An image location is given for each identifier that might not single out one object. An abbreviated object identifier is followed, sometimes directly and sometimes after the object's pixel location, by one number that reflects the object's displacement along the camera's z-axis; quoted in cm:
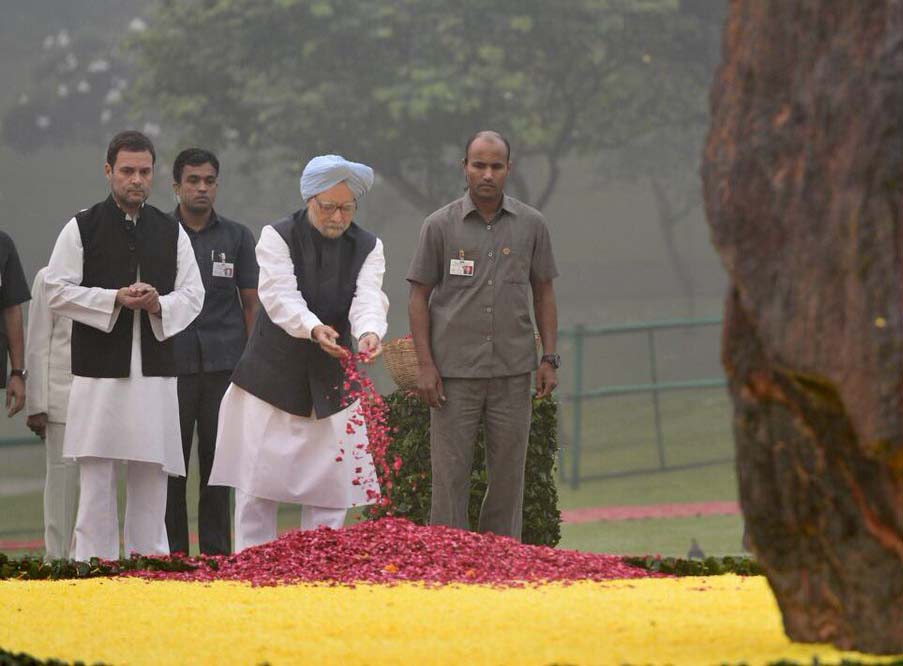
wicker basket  1892
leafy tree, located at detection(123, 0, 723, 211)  6162
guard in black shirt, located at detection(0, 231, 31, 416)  1992
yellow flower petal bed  1062
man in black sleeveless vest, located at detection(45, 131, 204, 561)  1792
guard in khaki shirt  1689
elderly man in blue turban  1762
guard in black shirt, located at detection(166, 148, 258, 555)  2022
